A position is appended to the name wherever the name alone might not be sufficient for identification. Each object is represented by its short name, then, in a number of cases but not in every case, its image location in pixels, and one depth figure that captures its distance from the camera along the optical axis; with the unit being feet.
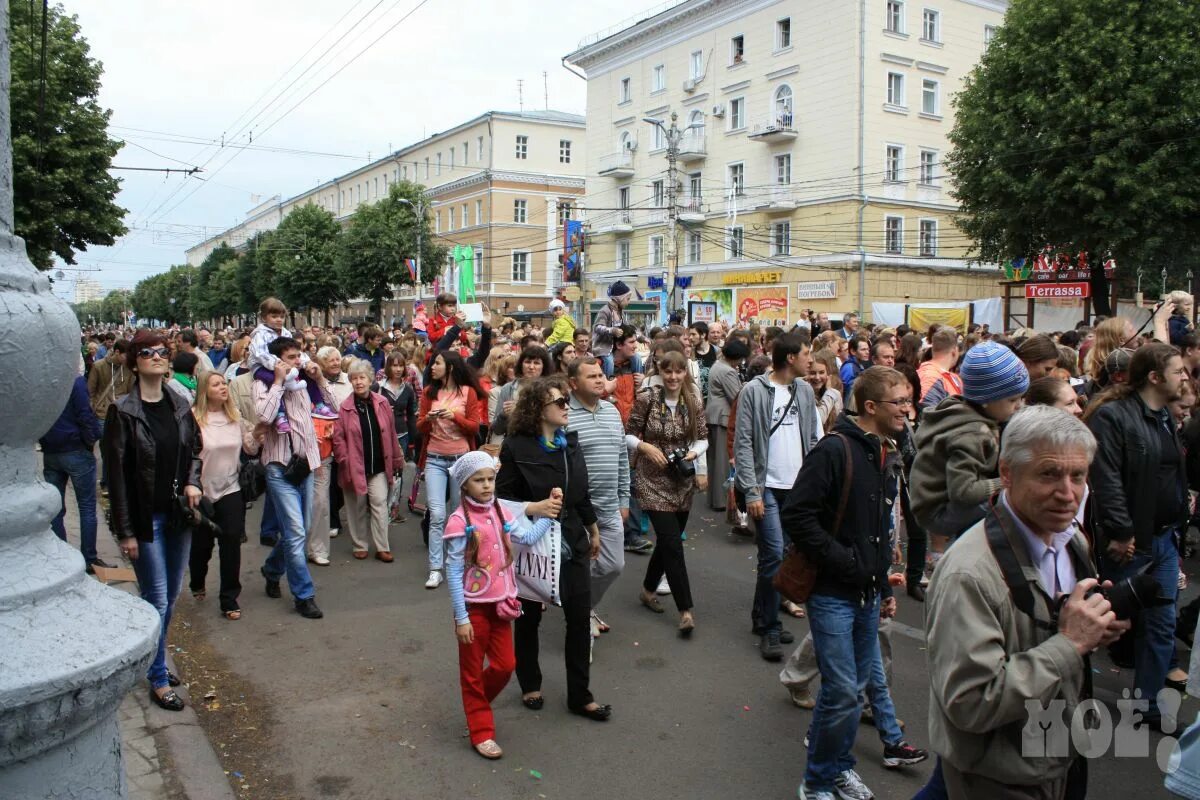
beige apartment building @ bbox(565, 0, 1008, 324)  121.19
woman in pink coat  26.43
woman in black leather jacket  16.17
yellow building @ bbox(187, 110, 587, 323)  209.05
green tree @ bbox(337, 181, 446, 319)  179.11
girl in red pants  14.48
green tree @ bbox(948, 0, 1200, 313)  78.79
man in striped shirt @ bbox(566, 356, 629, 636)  18.44
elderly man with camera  7.08
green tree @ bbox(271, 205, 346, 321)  203.10
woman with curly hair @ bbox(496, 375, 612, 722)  15.93
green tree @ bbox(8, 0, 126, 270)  66.64
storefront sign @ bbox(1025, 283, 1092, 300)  88.53
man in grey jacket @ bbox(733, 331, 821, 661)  19.52
